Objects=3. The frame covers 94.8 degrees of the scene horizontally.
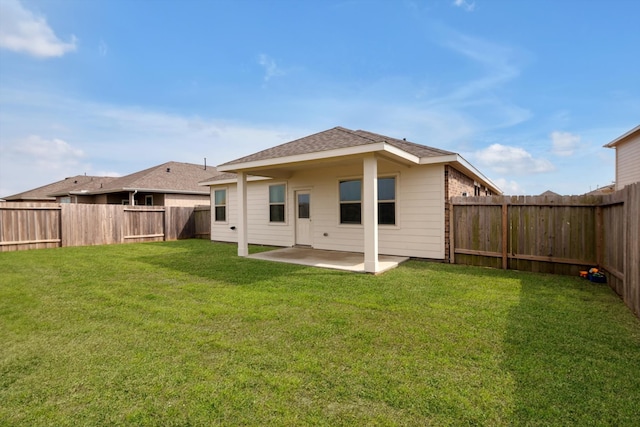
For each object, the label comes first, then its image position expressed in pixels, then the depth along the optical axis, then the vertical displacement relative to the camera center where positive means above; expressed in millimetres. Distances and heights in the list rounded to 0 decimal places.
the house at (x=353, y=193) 7057 +542
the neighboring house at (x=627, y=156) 11828 +2120
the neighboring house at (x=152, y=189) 18078 +1623
